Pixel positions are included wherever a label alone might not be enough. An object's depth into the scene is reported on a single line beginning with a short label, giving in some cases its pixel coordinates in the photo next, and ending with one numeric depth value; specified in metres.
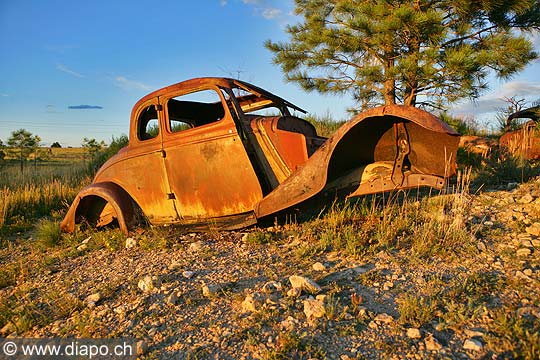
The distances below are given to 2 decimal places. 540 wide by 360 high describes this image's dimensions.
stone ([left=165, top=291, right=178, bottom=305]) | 3.16
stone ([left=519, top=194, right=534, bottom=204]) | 4.78
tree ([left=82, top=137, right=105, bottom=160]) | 32.96
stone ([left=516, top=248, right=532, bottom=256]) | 3.49
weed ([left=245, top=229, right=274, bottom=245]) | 4.38
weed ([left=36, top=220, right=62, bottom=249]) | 5.59
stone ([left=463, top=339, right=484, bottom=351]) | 2.29
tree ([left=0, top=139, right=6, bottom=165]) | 21.71
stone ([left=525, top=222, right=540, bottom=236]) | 3.91
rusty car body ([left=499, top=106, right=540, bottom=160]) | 7.21
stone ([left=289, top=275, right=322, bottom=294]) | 3.09
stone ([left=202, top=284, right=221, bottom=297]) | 3.22
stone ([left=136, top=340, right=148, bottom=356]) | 2.58
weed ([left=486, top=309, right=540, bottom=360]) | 2.20
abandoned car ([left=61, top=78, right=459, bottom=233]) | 3.95
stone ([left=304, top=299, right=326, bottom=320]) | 2.74
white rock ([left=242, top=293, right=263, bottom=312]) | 2.90
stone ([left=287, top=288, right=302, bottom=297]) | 3.02
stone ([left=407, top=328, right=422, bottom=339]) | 2.44
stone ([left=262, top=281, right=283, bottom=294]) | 3.15
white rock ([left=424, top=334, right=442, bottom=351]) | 2.32
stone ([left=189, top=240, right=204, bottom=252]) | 4.35
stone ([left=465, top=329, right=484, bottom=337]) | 2.41
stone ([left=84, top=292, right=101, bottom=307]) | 3.34
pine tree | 8.21
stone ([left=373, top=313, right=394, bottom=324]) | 2.63
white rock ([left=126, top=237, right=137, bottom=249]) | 4.80
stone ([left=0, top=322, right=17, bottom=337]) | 3.10
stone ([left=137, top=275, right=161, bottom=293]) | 3.45
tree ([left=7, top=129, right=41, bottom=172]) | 26.94
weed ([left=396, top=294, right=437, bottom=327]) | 2.60
